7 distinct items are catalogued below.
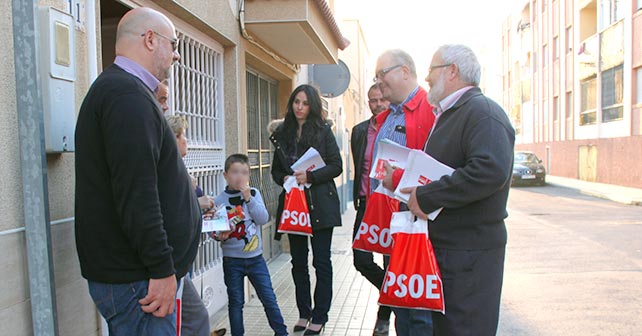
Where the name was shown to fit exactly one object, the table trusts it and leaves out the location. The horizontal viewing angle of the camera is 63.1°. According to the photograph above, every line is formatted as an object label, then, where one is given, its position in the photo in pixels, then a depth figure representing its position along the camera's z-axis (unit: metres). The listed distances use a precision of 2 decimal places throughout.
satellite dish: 9.37
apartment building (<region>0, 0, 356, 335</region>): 1.91
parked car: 23.36
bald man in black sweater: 1.87
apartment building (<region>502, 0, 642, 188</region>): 20.48
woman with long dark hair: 4.38
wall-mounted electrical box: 2.29
